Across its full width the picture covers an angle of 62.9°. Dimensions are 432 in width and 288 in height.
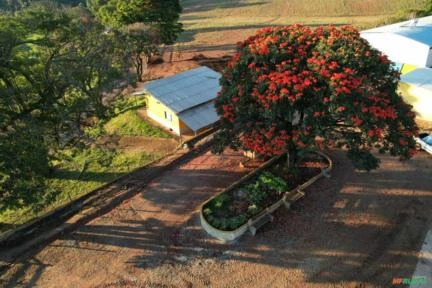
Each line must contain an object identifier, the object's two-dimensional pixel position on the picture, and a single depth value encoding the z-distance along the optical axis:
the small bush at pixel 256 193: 17.36
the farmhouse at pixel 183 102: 24.94
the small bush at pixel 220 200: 17.16
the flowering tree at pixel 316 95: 14.25
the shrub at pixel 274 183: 17.97
